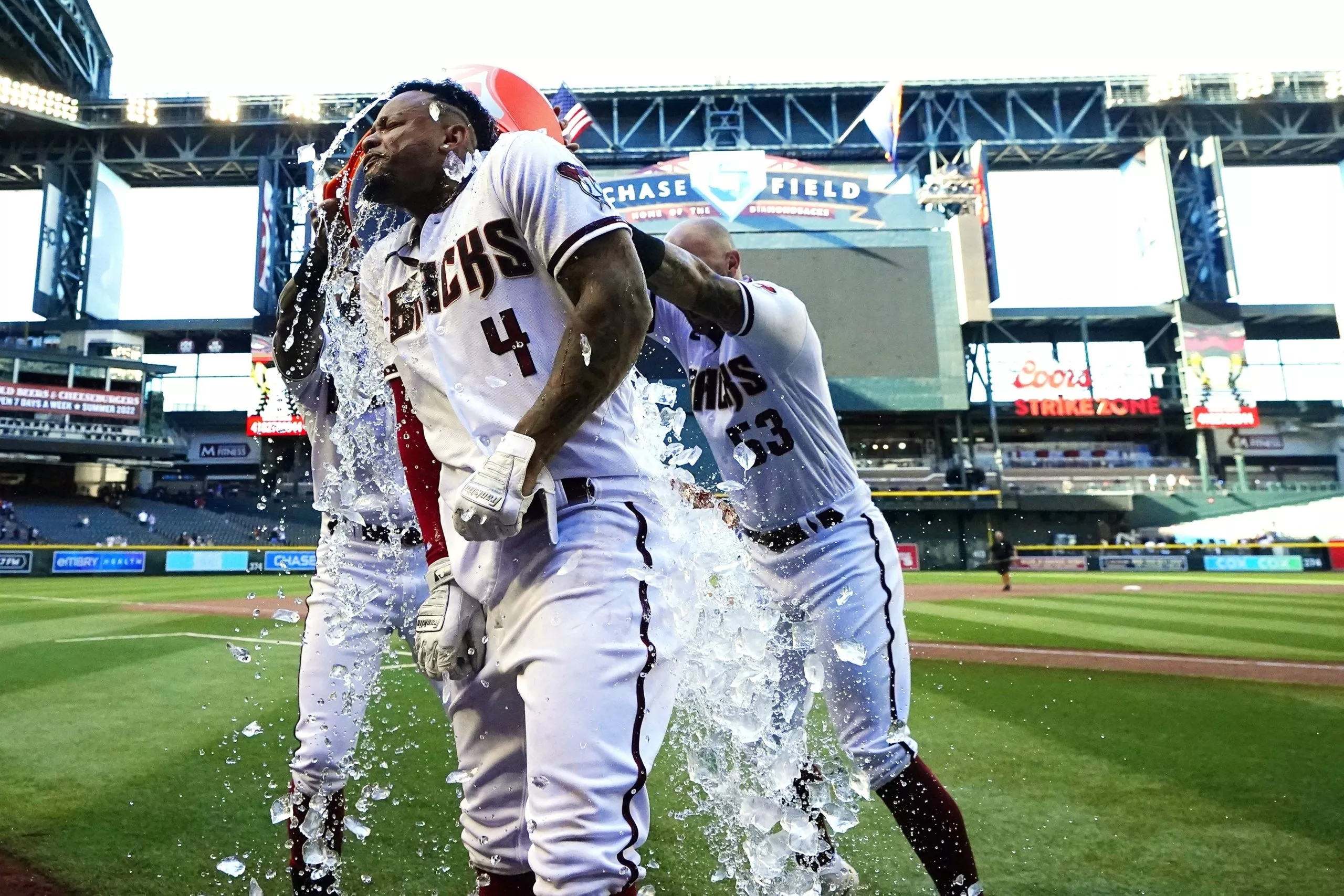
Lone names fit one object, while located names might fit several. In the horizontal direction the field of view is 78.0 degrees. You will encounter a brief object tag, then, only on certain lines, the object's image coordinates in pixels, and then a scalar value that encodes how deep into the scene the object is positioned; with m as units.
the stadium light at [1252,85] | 39.44
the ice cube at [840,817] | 2.75
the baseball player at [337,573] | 2.58
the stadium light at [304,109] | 37.97
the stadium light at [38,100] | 35.72
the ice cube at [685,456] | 2.19
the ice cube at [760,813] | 2.71
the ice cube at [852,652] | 2.49
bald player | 2.39
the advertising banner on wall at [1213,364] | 36.69
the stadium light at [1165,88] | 38.75
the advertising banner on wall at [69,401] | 33.44
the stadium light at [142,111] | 38.09
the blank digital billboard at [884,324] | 32.69
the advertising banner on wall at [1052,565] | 24.95
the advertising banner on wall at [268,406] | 35.03
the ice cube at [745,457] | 2.80
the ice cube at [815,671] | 2.46
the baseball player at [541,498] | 1.46
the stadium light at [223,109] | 38.41
